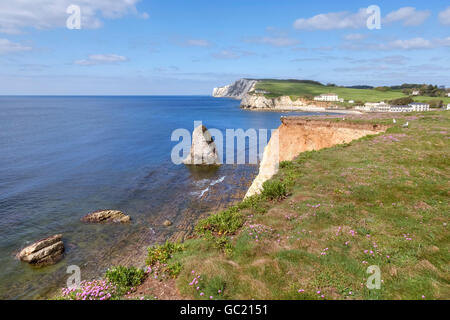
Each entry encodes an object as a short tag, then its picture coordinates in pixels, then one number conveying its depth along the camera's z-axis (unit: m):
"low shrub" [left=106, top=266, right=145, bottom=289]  9.09
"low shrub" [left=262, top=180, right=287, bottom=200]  15.67
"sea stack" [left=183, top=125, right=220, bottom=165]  47.62
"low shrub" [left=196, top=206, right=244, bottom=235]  12.44
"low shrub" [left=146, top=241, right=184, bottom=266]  10.80
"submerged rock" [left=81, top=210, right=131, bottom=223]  24.89
